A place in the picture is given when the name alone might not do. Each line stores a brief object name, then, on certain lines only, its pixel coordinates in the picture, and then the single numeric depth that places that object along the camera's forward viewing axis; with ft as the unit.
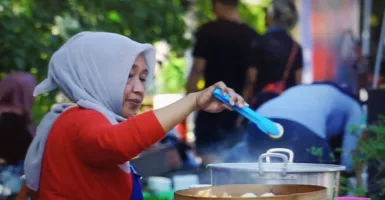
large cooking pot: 18.41
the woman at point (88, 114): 18.44
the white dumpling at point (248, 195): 15.68
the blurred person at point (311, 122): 30.46
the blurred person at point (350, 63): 38.94
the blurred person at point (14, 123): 42.52
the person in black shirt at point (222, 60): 45.09
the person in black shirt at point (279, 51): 40.08
